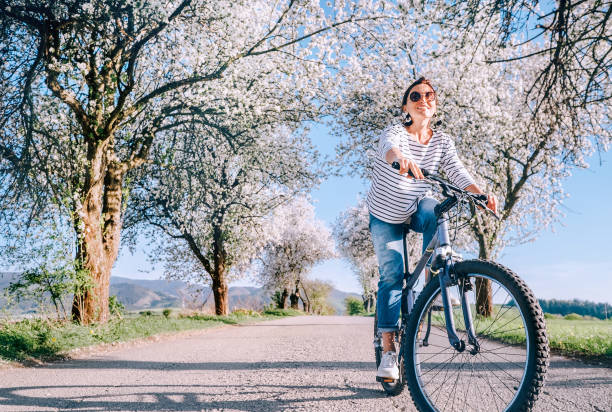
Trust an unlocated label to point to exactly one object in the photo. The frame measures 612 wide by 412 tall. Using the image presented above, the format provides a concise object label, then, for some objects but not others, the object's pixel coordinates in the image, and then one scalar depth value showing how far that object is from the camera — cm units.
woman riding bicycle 336
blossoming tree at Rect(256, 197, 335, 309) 4122
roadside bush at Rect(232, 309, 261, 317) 2434
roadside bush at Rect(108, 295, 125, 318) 1034
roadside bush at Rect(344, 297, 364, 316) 7025
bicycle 229
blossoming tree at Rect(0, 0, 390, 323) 776
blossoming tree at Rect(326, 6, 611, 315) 1311
